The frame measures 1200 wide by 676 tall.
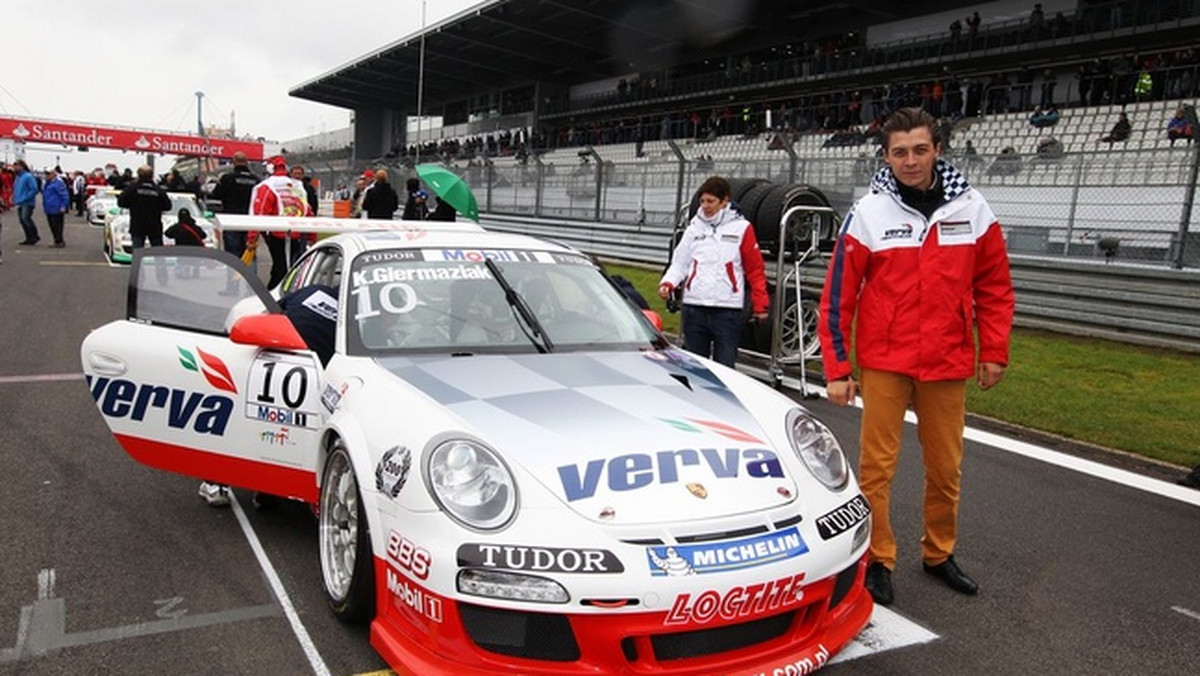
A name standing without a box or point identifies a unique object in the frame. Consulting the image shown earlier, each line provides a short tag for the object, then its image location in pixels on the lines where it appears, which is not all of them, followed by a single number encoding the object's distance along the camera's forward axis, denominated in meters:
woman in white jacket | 5.68
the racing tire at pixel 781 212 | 7.30
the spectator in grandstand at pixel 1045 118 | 18.47
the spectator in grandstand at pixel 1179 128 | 12.59
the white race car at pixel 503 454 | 2.18
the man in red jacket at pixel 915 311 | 3.14
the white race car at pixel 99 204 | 22.50
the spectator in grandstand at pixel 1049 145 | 16.44
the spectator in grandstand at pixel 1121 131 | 16.00
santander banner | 55.88
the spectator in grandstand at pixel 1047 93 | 19.62
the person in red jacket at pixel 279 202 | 9.83
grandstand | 10.53
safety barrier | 8.85
